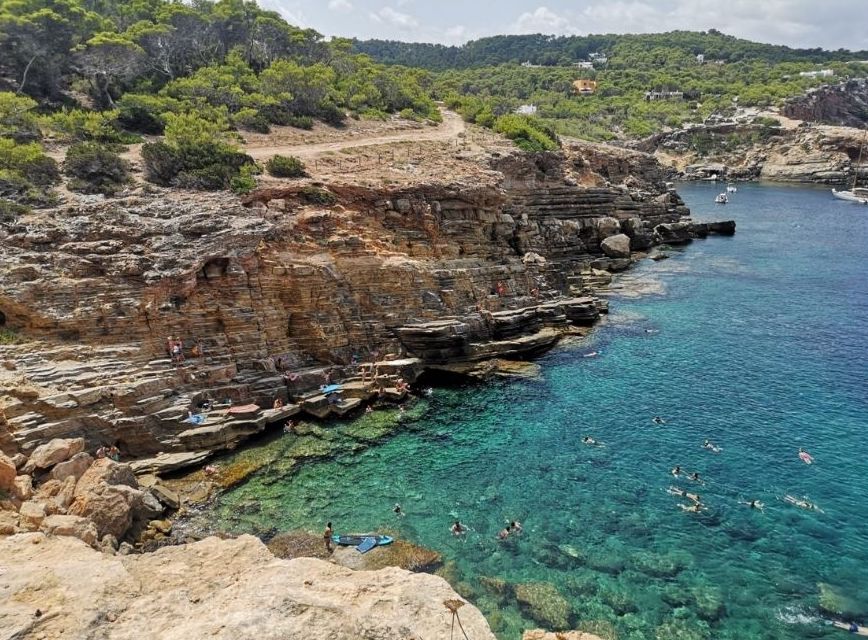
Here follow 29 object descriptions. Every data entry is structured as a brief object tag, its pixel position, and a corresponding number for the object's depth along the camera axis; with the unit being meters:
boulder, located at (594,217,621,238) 61.38
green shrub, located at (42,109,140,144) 39.25
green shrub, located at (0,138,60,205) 29.75
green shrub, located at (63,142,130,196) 32.22
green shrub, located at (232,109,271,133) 50.16
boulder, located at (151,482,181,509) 23.50
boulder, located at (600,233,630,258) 60.19
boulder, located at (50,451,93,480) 22.00
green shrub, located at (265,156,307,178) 38.22
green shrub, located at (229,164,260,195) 34.78
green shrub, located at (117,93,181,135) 45.22
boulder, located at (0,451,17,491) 19.06
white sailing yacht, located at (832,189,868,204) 94.03
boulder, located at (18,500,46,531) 17.20
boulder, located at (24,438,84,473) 22.19
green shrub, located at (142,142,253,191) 34.81
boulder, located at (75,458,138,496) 21.08
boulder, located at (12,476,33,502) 19.42
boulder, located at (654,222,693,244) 71.44
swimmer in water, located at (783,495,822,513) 23.25
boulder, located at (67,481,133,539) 20.14
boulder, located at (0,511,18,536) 15.74
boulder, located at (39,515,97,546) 17.61
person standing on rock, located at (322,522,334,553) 21.65
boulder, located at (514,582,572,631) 18.14
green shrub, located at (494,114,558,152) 59.78
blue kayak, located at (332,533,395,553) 21.64
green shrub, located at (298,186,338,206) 36.28
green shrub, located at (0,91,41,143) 36.81
